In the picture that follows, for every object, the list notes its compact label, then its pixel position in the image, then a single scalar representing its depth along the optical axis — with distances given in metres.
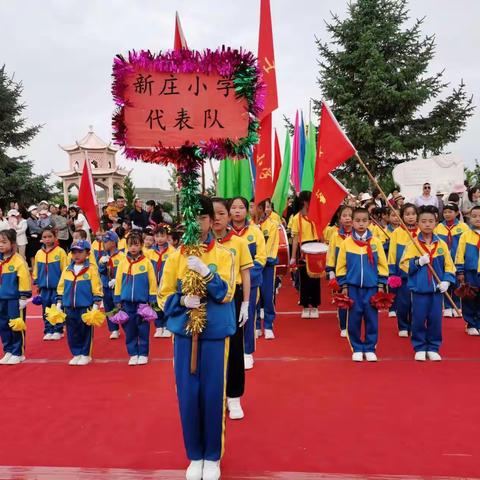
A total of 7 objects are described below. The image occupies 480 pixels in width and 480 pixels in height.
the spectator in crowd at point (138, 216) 10.69
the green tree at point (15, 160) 22.34
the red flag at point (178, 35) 3.97
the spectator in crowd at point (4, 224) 12.51
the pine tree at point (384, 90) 20.83
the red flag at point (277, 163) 9.41
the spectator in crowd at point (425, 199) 10.48
